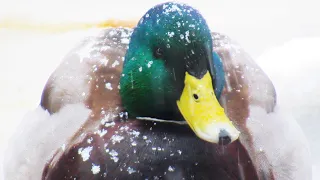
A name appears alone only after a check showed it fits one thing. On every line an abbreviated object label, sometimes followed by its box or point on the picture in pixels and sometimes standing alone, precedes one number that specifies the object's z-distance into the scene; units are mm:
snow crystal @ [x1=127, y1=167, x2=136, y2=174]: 4156
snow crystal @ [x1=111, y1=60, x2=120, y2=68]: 5302
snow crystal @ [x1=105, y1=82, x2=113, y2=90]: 4988
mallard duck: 4004
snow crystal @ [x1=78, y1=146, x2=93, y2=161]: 4332
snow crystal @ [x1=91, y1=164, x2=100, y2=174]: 4238
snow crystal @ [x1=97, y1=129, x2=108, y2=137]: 4423
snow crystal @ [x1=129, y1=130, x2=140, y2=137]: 4332
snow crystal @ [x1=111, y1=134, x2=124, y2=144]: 4310
